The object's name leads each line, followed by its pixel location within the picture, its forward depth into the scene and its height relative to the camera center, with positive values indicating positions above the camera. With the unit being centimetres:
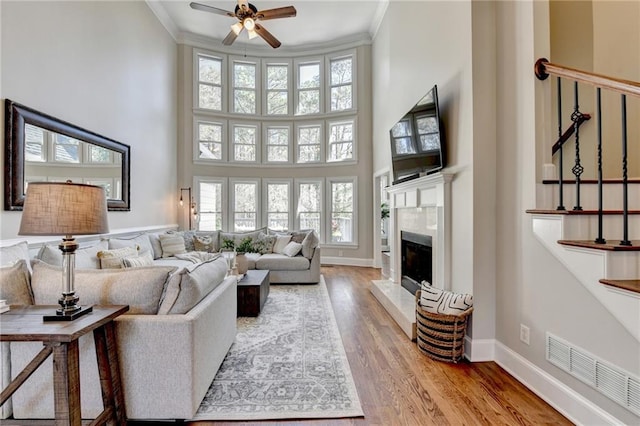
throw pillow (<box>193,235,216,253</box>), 589 -60
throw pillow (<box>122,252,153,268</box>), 352 -58
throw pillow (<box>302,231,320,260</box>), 553 -59
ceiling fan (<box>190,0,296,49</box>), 407 +266
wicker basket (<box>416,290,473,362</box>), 259 -105
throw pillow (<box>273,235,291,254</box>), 592 -59
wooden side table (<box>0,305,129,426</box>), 137 -65
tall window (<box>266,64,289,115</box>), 776 +309
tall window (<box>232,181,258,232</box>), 766 +15
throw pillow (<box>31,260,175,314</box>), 181 -43
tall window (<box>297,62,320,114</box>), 770 +306
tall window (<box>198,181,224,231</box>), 740 +17
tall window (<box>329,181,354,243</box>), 741 +2
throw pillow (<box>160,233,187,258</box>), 530 -56
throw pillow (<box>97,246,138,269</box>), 353 -53
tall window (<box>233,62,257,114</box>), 765 +306
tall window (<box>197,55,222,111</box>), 737 +310
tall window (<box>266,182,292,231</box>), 773 +20
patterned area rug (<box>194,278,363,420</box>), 198 -126
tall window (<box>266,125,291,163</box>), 779 +170
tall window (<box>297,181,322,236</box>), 767 +20
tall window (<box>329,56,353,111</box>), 746 +311
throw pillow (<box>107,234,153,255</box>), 414 -43
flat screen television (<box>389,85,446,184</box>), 314 +82
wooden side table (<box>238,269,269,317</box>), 376 -105
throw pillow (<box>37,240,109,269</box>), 293 -44
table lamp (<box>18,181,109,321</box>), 146 -2
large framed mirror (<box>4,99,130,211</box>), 294 +67
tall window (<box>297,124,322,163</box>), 771 +169
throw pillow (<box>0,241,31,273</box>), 239 -33
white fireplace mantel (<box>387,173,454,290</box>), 305 +7
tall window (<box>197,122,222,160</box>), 740 +172
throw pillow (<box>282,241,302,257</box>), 558 -67
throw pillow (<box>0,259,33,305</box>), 178 -42
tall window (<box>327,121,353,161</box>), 748 +171
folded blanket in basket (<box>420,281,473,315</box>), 264 -78
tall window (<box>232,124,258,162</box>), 768 +173
